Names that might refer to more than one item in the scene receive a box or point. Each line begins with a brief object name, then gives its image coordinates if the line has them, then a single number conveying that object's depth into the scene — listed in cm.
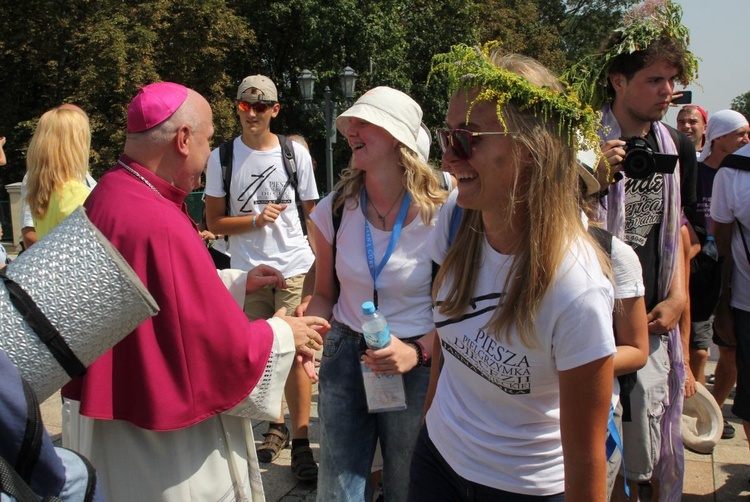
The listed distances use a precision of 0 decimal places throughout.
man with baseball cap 496
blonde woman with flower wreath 183
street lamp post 1716
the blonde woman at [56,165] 383
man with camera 299
